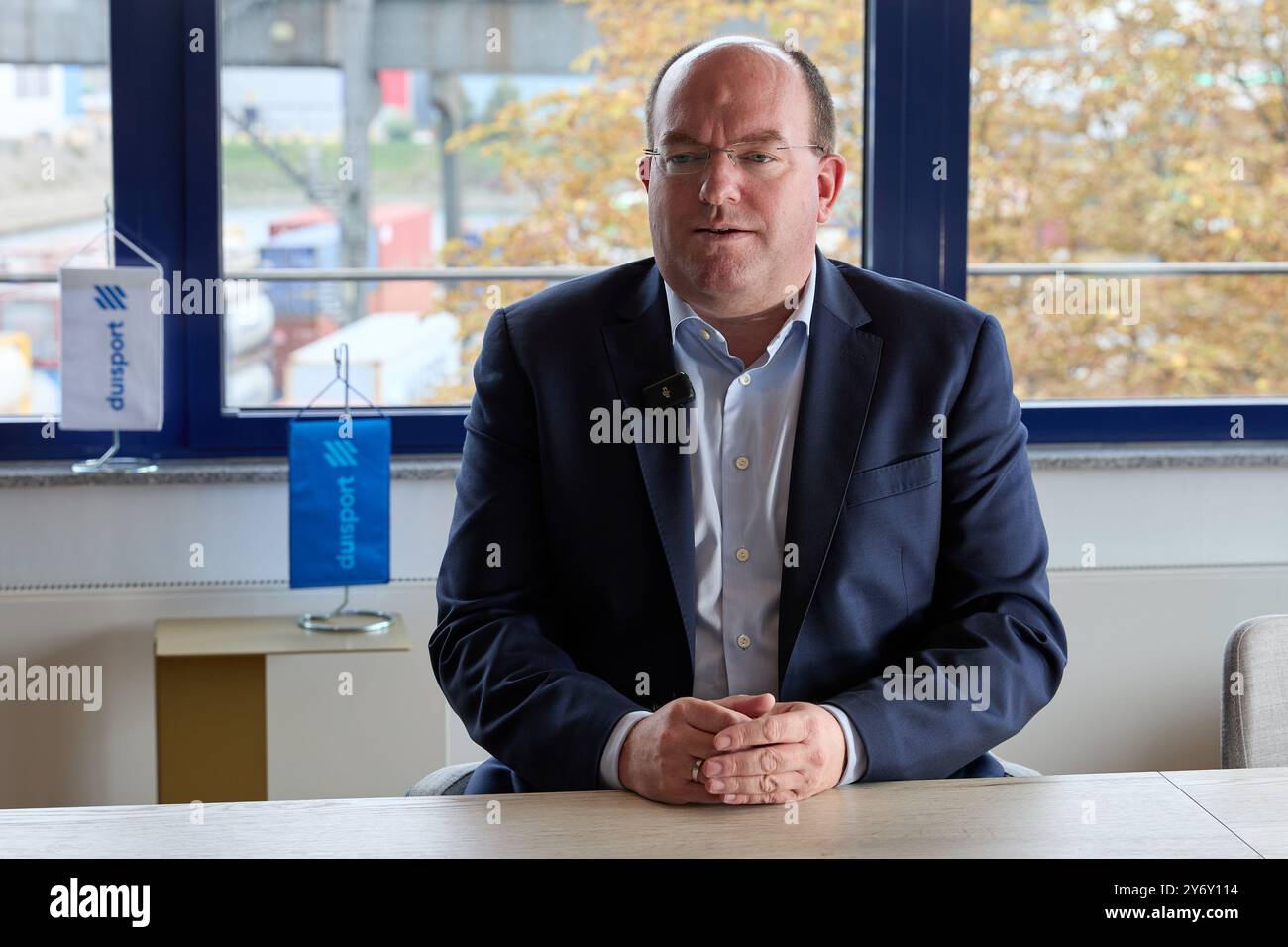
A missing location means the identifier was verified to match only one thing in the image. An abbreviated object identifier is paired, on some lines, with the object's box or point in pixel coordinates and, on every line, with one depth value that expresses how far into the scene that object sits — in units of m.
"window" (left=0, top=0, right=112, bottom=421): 2.78
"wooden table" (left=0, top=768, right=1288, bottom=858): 1.17
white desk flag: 2.65
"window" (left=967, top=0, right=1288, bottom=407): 3.07
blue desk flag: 2.56
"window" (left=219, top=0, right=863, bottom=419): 2.86
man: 1.67
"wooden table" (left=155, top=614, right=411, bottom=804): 2.50
